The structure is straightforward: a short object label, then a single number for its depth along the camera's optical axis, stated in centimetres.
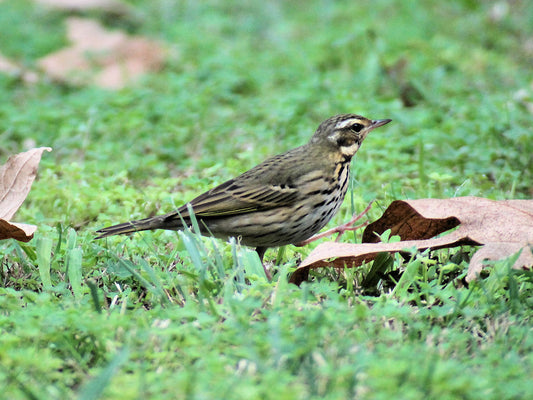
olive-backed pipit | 1069
